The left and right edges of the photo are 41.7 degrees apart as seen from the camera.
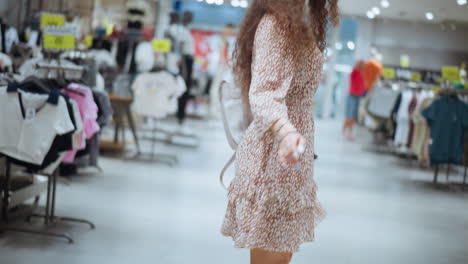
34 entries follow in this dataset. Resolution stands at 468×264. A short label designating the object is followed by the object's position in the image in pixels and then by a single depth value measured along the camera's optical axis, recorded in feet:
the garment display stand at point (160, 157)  25.52
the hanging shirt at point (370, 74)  42.50
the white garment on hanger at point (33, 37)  21.99
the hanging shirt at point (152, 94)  25.02
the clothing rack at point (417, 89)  24.68
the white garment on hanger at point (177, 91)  25.58
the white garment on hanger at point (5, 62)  15.20
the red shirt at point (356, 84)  40.40
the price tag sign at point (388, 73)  34.69
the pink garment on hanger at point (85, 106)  13.64
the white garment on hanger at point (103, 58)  28.17
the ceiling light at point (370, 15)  54.77
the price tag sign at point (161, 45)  25.58
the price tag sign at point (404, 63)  43.72
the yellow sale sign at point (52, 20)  16.19
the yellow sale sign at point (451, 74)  23.72
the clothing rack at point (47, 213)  13.03
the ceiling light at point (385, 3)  46.83
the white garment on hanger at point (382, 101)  33.63
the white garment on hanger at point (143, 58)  29.60
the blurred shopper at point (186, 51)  34.63
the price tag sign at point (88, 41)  25.66
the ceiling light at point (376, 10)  51.62
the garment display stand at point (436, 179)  25.44
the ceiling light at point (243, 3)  51.33
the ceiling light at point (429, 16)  50.47
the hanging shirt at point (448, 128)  24.21
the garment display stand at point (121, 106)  24.22
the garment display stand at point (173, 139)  32.01
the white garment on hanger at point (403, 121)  31.07
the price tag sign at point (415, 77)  34.83
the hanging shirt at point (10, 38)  19.62
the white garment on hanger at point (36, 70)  14.39
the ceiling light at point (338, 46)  63.31
